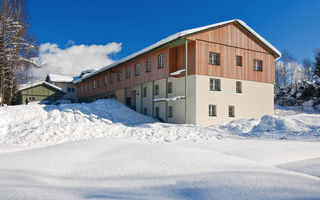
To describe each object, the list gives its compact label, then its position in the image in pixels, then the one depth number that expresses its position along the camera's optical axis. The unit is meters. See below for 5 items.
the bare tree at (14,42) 19.50
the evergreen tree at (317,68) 31.77
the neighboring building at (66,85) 41.88
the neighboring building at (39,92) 35.12
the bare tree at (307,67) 50.34
